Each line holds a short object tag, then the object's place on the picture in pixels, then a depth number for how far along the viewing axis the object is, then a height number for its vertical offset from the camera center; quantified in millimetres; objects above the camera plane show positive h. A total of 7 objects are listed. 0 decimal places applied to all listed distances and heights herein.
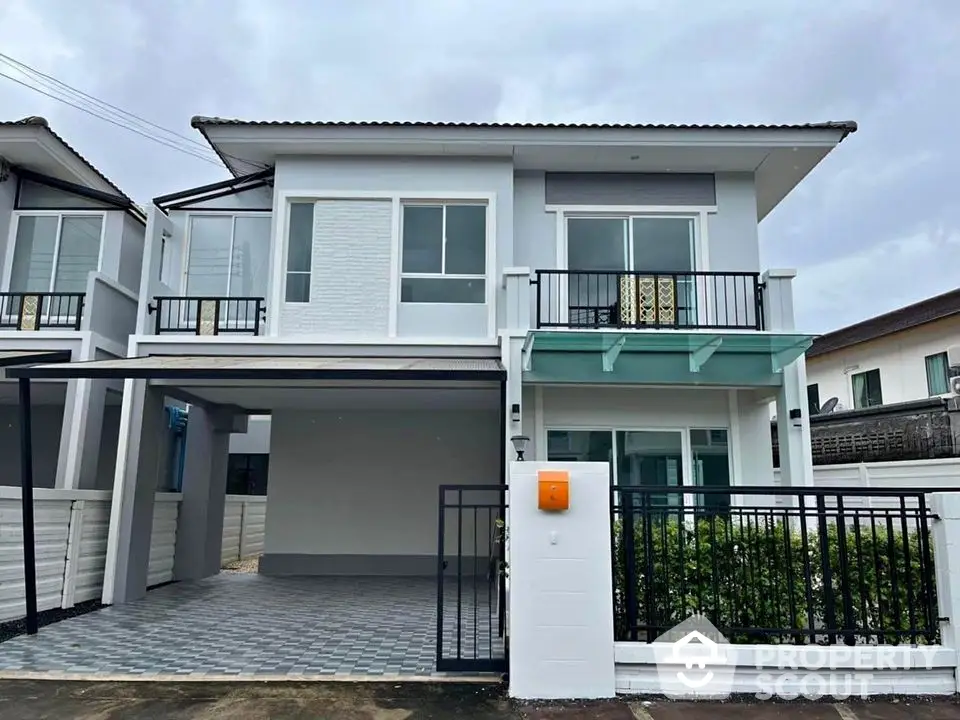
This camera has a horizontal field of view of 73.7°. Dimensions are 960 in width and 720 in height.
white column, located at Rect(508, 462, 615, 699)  4910 -912
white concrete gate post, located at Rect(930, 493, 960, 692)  5062 -682
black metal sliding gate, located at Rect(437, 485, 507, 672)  5371 -1584
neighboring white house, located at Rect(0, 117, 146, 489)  9422 +3319
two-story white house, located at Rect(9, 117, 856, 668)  8938 +2841
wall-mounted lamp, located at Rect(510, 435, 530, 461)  6805 +311
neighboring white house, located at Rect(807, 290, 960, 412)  16156 +3409
